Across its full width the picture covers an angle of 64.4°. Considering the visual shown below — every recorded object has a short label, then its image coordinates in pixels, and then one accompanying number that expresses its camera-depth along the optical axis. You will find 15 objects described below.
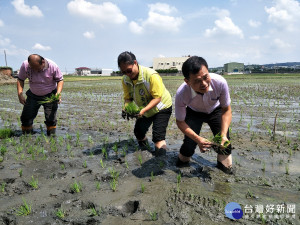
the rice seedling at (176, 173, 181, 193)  2.79
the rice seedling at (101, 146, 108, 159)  3.89
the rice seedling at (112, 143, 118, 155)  4.00
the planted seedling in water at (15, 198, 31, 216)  2.27
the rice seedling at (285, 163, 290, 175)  3.07
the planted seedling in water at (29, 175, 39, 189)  2.81
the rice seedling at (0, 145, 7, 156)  3.92
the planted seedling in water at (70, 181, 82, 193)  2.69
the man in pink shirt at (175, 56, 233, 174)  2.49
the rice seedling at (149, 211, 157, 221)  2.11
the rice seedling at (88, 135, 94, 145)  4.58
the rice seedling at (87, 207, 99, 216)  2.24
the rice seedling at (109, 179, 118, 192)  2.70
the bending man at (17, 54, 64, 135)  4.70
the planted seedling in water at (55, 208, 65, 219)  2.20
